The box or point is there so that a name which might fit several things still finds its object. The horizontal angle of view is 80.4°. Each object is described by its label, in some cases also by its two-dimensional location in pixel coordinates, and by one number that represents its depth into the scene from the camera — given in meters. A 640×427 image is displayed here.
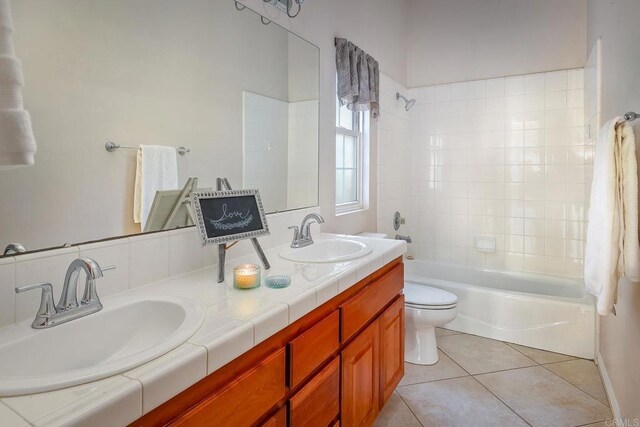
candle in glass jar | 1.19
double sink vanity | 0.67
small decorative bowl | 1.21
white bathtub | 2.50
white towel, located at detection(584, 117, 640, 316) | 1.34
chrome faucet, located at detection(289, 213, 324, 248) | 1.86
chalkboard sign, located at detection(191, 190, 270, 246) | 1.28
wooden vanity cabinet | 0.82
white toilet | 2.35
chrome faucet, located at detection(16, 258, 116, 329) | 0.91
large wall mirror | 1.01
